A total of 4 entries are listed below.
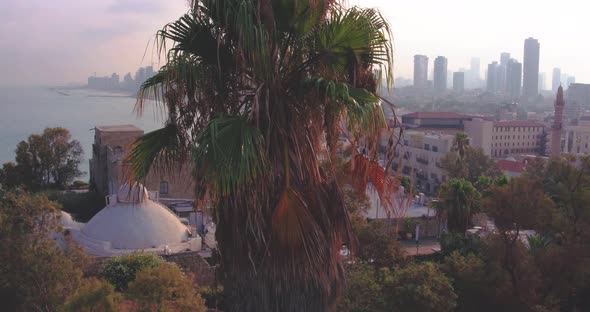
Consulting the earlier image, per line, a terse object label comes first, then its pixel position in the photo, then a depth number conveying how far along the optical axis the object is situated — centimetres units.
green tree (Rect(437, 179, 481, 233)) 2512
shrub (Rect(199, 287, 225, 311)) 1670
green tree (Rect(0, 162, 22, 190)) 3972
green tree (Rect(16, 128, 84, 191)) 4125
